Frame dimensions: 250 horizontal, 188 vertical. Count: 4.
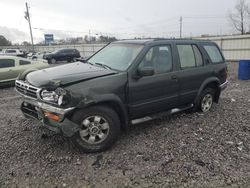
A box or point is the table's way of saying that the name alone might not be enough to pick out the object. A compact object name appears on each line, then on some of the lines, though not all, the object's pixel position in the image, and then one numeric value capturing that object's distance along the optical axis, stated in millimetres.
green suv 3332
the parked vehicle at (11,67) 9070
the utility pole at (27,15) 36750
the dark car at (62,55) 24412
